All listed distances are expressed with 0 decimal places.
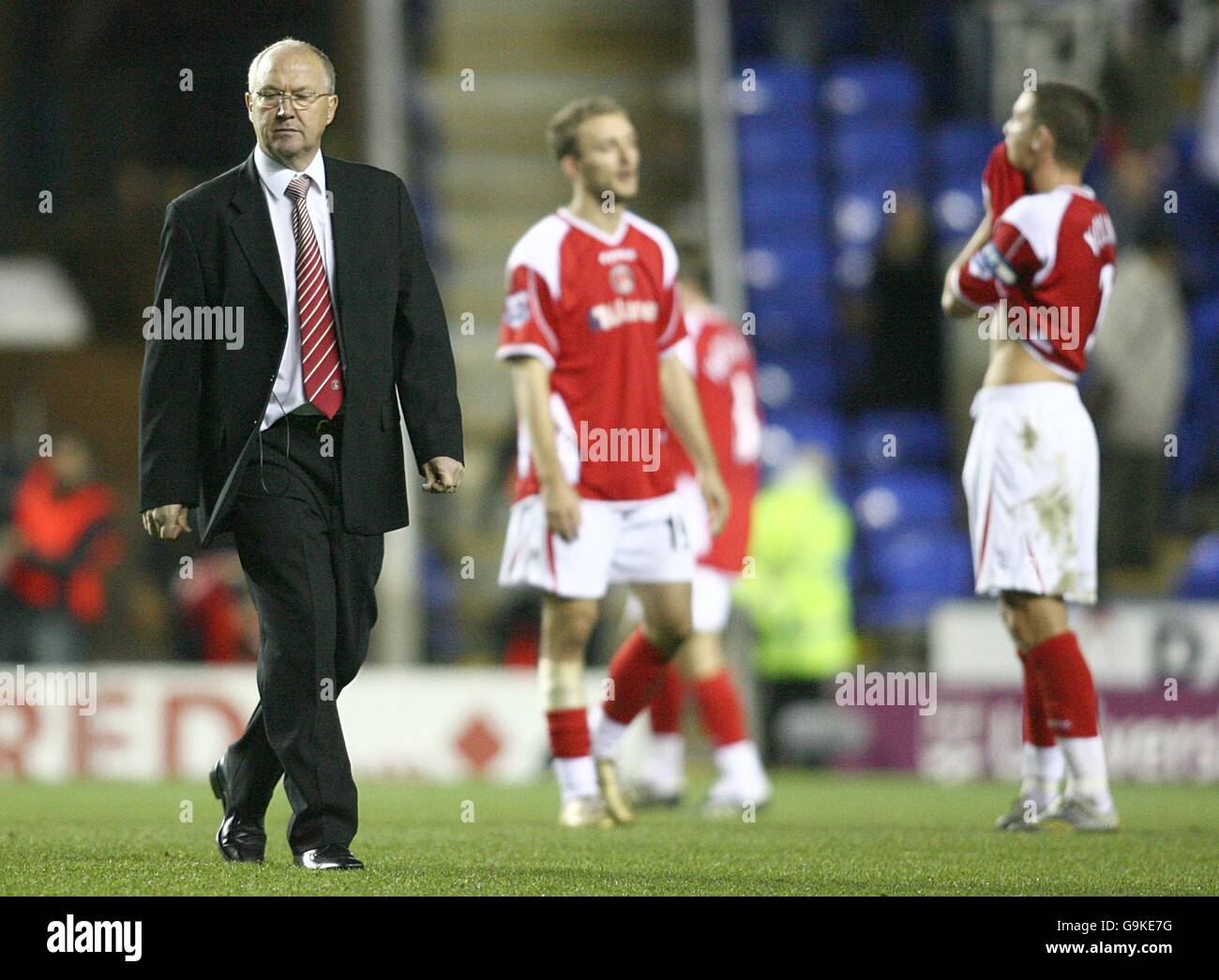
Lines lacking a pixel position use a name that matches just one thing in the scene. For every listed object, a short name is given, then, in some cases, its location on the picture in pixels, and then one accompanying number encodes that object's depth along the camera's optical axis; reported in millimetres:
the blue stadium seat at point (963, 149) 17328
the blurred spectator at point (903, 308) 14500
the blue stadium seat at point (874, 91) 17875
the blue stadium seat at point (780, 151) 17812
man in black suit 5578
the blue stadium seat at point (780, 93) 18000
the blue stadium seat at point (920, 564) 14555
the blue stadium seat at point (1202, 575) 12656
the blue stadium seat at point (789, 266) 17031
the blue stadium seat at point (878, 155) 17375
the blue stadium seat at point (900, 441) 15367
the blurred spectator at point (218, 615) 13234
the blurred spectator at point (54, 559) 12945
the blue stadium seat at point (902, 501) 15031
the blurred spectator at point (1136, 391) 13531
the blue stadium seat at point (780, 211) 17422
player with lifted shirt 7062
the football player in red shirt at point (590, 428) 7332
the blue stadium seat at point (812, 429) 15594
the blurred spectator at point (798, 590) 12430
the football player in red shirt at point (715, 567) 8562
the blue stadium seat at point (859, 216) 17062
